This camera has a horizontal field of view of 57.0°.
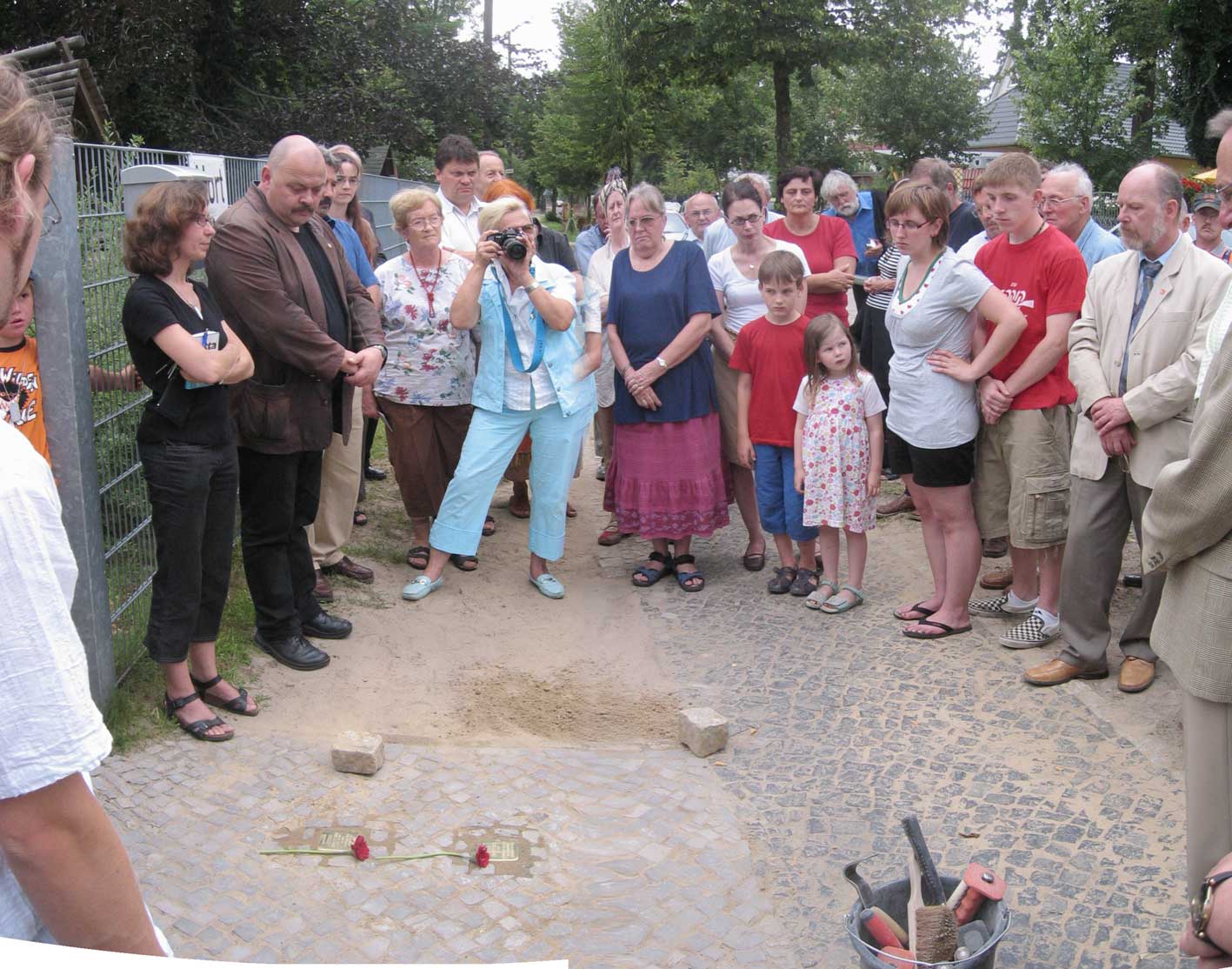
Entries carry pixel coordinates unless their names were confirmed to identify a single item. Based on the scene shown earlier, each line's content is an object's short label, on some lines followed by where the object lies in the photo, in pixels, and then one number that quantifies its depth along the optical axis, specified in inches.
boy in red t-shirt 244.2
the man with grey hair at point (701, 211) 357.1
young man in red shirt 206.1
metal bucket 110.8
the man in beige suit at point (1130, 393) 175.6
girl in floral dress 233.1
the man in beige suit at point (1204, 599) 96.5
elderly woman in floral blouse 255.9
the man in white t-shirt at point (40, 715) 51.6
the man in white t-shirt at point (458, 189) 283.7
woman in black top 163.2
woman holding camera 235.5
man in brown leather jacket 191.5
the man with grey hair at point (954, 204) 261.1
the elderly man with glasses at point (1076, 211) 226.7
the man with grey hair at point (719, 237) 317.1
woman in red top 283.4
